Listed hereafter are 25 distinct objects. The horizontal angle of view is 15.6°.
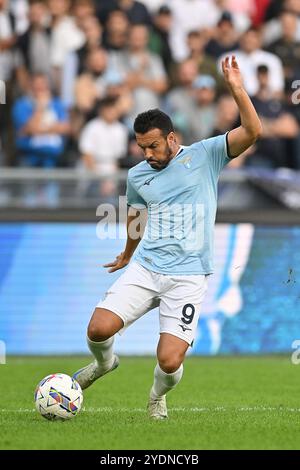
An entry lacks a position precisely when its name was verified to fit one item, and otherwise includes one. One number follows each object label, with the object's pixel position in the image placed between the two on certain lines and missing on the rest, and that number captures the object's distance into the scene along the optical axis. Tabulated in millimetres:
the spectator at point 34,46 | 16984
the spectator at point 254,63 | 16828
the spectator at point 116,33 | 17000
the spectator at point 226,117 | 16016
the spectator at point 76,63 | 16672
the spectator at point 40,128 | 15875
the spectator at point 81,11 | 17375
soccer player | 8219
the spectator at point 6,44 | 16922
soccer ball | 8188
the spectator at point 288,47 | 17328
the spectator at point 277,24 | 17906
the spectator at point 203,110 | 16359
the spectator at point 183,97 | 16438
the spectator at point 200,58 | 17062
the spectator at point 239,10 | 18438
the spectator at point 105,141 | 15805
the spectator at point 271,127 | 16109
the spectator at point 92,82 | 16391
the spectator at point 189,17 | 18047
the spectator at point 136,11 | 17719
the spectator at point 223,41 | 17547
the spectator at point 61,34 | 17172
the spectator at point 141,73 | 16609
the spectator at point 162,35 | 17578
